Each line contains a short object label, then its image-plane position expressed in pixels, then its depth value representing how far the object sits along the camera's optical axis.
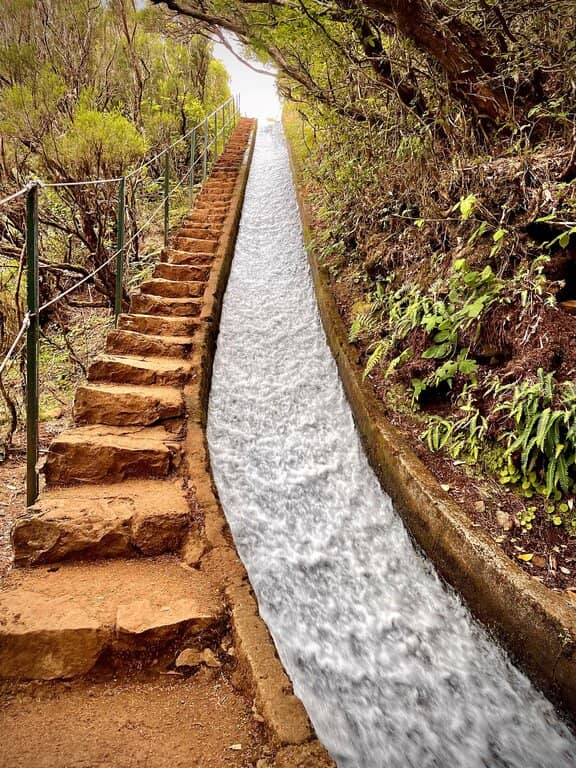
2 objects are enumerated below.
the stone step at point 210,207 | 8.42
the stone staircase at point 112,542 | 2.04
